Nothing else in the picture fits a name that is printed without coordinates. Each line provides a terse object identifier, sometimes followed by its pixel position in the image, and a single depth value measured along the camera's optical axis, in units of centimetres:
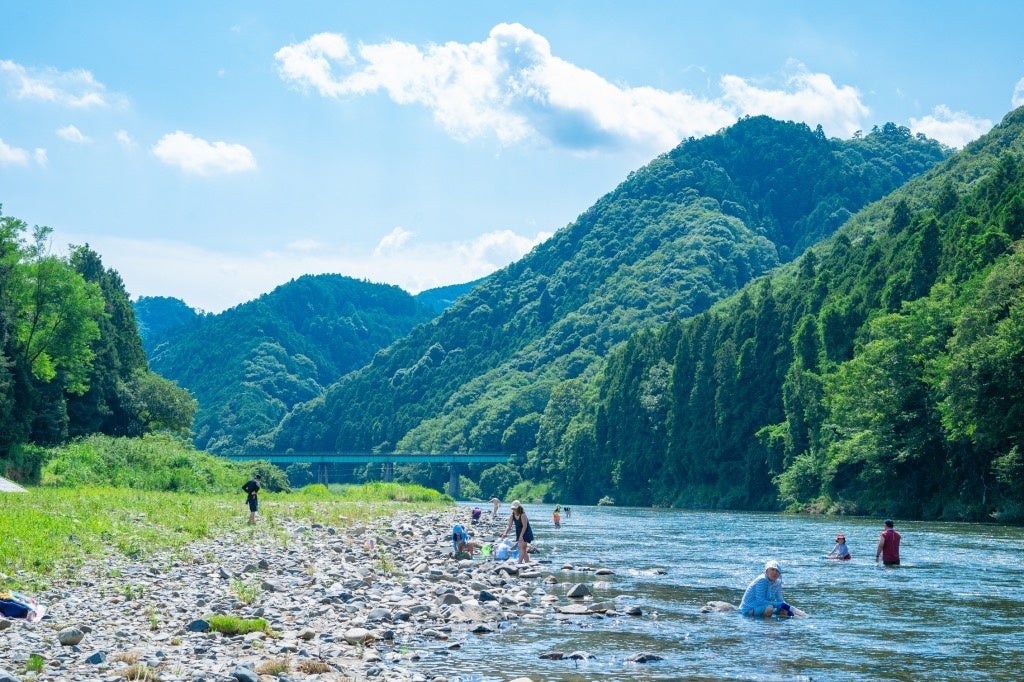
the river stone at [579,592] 2658
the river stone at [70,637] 1675
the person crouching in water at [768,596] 2384
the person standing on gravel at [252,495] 4197
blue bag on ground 1830
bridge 17638
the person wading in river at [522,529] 3581
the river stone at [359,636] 1911
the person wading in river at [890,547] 3550
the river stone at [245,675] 1506
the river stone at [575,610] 2391
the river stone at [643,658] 1855
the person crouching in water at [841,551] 3788
